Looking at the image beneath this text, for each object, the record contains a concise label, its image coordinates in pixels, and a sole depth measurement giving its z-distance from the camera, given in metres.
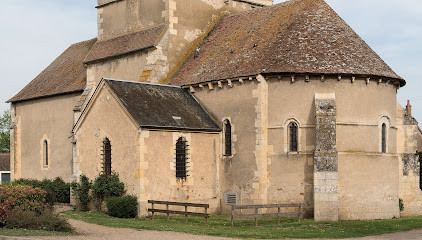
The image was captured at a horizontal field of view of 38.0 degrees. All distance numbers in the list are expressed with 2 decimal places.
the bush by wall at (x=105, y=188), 26.33
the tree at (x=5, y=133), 74.69
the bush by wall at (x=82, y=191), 28.00
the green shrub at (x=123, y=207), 25.27
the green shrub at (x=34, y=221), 19.23
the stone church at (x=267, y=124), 25.98
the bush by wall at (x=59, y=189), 33.19
